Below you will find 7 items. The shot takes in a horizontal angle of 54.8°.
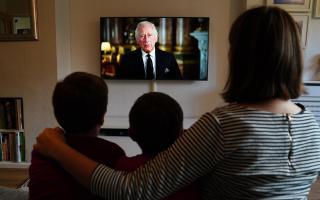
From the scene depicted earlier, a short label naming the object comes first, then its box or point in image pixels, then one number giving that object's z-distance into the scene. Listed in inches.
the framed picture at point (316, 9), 117.8
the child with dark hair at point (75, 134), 28.9
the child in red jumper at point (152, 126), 29.6
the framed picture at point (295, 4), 117.4
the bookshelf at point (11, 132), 120.3
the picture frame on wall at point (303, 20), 118.6
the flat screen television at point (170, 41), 123.0
